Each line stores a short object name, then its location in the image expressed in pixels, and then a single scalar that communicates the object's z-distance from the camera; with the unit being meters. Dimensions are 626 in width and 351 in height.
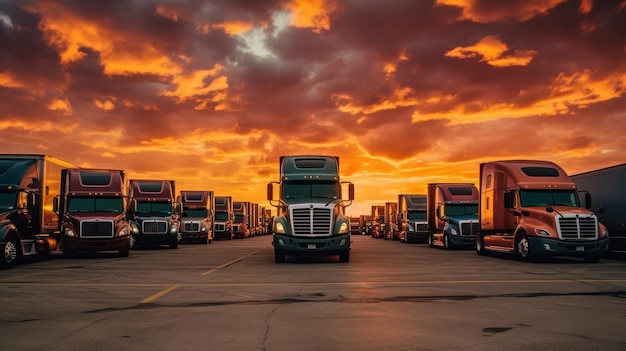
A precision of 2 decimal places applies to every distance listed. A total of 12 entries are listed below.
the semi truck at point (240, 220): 68.44
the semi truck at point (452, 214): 35.16
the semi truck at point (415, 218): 47.28
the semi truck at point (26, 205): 21.50
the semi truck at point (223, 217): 59.61
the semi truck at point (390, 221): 58.23
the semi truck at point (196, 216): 48.31
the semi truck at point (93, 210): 26.30
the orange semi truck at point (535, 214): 23.16
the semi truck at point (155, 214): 37.94
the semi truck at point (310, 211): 22.64
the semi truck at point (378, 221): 70.19
